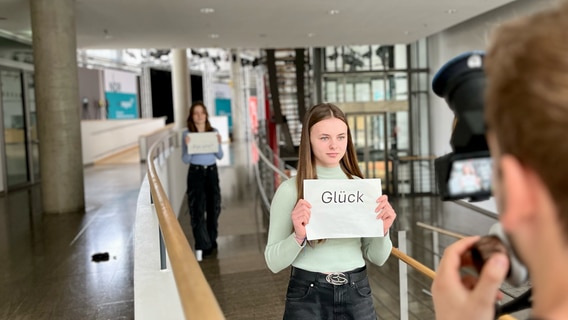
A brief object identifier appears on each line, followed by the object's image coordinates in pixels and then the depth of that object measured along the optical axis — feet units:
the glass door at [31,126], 37.50
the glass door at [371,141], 49.85
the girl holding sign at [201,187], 19.35
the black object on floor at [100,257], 17.66
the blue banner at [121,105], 80.80
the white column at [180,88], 66.18
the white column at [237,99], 99.25
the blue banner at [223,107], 111.45
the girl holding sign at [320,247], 5.88
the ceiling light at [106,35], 36.47
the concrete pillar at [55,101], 25.00
